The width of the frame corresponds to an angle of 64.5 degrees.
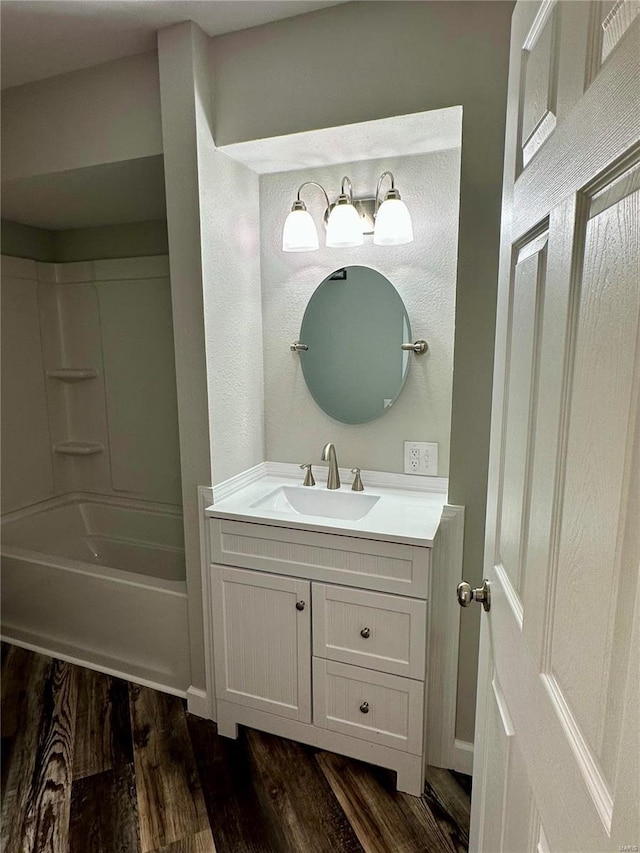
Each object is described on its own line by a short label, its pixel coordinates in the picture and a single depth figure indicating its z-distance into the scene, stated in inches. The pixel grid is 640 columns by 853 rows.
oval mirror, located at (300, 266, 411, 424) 79.7
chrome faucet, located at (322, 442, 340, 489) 78.4
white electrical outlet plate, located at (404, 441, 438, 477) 80.1
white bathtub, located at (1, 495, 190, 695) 83.3
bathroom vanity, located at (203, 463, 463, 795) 63.7
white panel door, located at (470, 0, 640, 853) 18.0
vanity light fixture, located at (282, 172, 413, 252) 71.3
